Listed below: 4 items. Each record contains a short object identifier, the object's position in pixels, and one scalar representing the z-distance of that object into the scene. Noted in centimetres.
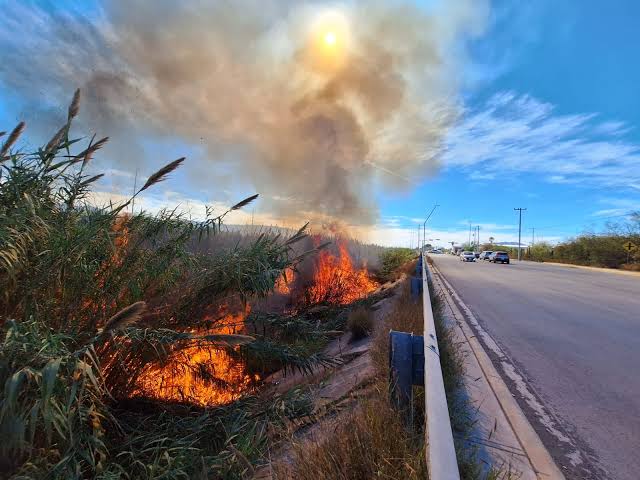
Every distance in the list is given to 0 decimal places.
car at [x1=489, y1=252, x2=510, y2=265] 4737
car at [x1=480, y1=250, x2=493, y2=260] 5834
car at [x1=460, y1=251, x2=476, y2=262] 5404
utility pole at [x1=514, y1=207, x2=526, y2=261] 7378
